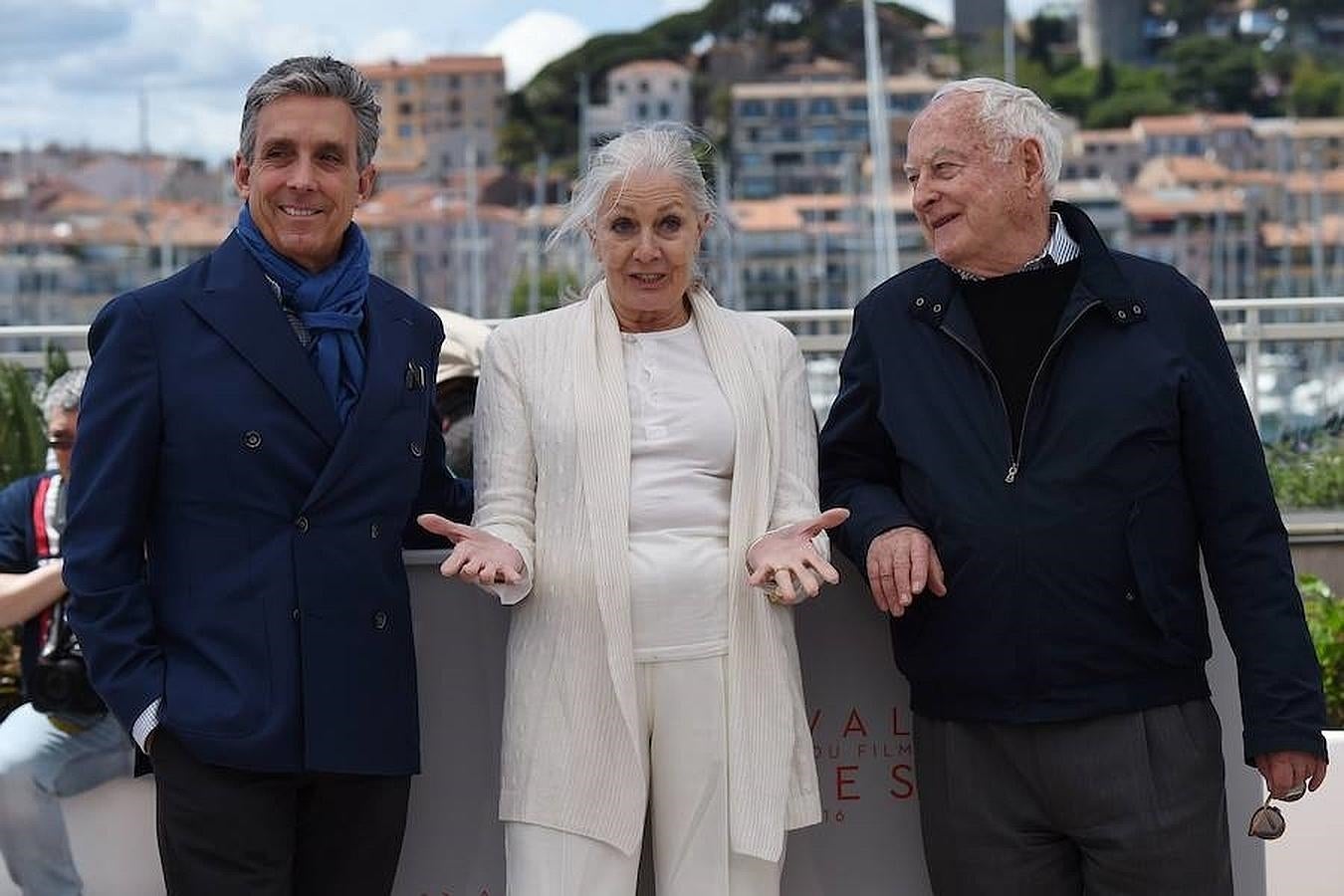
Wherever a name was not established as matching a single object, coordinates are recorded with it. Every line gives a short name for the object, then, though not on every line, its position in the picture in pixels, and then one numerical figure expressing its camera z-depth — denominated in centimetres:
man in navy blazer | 283
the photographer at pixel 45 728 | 380
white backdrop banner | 329
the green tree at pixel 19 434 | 707
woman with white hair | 295
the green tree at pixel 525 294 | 6794
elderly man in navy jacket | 300
